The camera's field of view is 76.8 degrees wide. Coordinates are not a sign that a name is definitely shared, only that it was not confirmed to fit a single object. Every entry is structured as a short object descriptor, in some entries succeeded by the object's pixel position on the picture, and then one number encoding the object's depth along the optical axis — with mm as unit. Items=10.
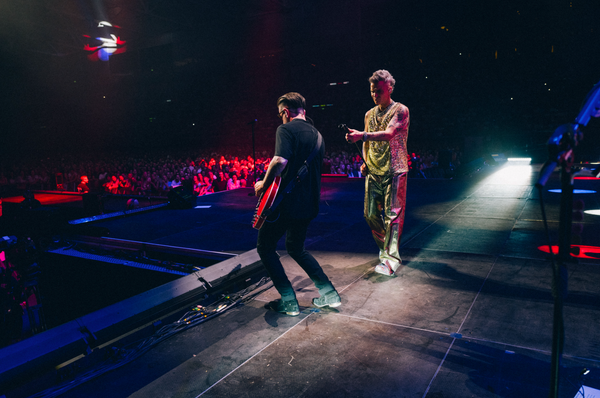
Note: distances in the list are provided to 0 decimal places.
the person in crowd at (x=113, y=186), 11711
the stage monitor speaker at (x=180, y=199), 7238
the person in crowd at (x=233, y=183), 10273
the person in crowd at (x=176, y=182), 10894
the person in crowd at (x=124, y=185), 11727
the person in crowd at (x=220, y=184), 10667
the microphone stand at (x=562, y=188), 1154
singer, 3047
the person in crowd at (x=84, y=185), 11351
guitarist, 2379
